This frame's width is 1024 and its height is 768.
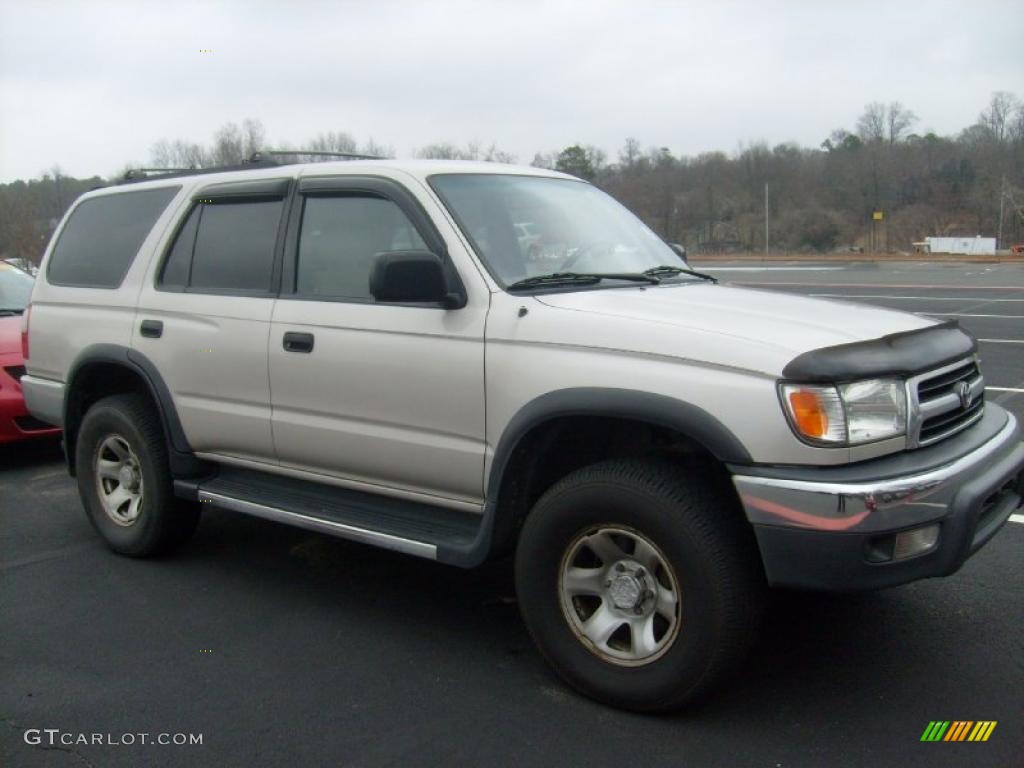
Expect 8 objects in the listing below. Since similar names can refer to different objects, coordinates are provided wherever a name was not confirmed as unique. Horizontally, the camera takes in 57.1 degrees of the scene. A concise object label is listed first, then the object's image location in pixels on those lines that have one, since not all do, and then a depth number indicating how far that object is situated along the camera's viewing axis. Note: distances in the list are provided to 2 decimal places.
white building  56.09
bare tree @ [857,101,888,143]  99.44
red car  6.89
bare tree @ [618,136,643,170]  80.66
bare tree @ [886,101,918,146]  98.31
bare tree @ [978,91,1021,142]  86.25
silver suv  2.92
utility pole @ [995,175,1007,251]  66.43
